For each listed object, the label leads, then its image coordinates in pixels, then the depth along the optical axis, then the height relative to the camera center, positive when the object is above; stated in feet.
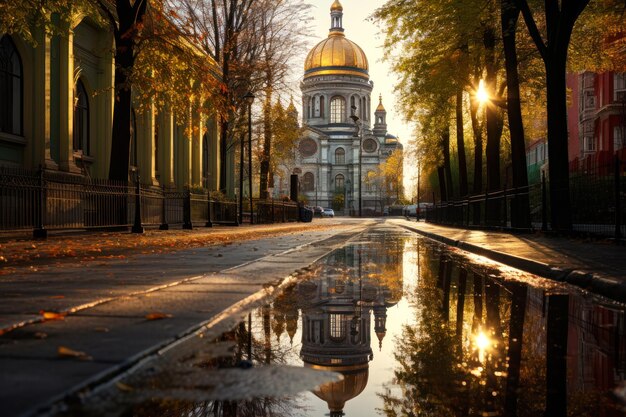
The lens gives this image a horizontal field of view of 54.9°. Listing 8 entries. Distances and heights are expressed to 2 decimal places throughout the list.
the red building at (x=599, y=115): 132.46 +23.01
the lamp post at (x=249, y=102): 102.68 +19.65
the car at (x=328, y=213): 303.27 +0.19
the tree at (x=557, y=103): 49.34 +9.34
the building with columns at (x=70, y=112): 62.45 +12.72
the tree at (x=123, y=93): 59.67 +12.13
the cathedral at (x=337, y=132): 395.55 +55.04
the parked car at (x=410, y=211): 258.78 +0.88
